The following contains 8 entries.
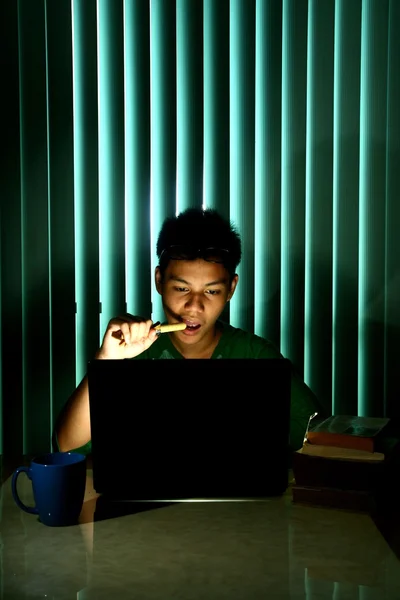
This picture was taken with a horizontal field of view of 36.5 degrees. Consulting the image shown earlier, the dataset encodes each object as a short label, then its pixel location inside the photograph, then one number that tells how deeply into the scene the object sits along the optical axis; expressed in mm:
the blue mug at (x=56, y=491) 1021
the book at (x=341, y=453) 1135
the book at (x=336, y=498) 1118
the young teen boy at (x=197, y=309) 1619
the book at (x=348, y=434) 1158
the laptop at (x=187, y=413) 1096
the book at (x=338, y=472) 1123
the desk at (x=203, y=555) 833
